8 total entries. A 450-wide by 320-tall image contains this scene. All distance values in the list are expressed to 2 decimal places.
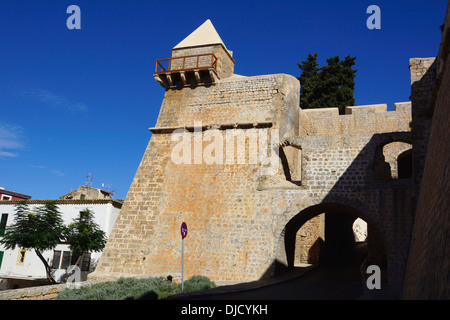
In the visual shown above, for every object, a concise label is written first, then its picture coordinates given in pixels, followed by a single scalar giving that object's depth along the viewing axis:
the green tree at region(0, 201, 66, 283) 19.86
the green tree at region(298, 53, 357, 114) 29.64
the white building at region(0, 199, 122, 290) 23.80
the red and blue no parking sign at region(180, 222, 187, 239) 10.90
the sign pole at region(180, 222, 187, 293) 10.90
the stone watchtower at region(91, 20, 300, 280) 14.98
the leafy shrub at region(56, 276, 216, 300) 10.14
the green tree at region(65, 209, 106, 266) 21.00
